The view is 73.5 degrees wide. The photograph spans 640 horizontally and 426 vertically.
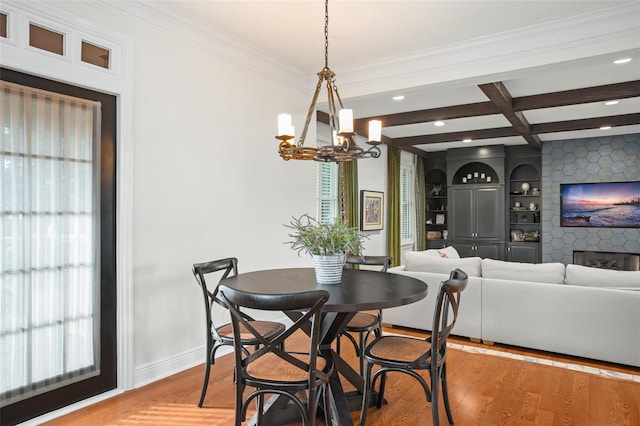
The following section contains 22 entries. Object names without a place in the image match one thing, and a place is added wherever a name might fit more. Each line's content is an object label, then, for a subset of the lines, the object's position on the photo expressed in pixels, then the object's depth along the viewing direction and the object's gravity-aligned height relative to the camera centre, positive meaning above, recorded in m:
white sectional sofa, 3.64 -0.87
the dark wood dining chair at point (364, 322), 2.96 -0.76
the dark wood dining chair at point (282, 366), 1.96 -0.78
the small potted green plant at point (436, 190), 9.61 +0.54
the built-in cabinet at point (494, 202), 8.47 +0.24
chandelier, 2.69 +0.50
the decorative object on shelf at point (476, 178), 8.95 +0.77
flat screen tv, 7.53 +0.16
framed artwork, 7.07 +0.08
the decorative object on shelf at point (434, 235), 9.38 -0.46
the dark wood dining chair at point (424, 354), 2.35 -0.81
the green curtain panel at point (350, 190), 6.44 +0.38
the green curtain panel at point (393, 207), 7.85 +0.14
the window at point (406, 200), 8.74 +0.30
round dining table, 2.24 -0.44
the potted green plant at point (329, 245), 2.64 -0.19
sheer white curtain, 2.48 -0.15
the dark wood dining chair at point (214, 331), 2.74 -0.78
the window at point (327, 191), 6.19 +0.35
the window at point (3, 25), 2.45 +1.10
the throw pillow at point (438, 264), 4.39 -0.53
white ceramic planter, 2.69 -0.33
